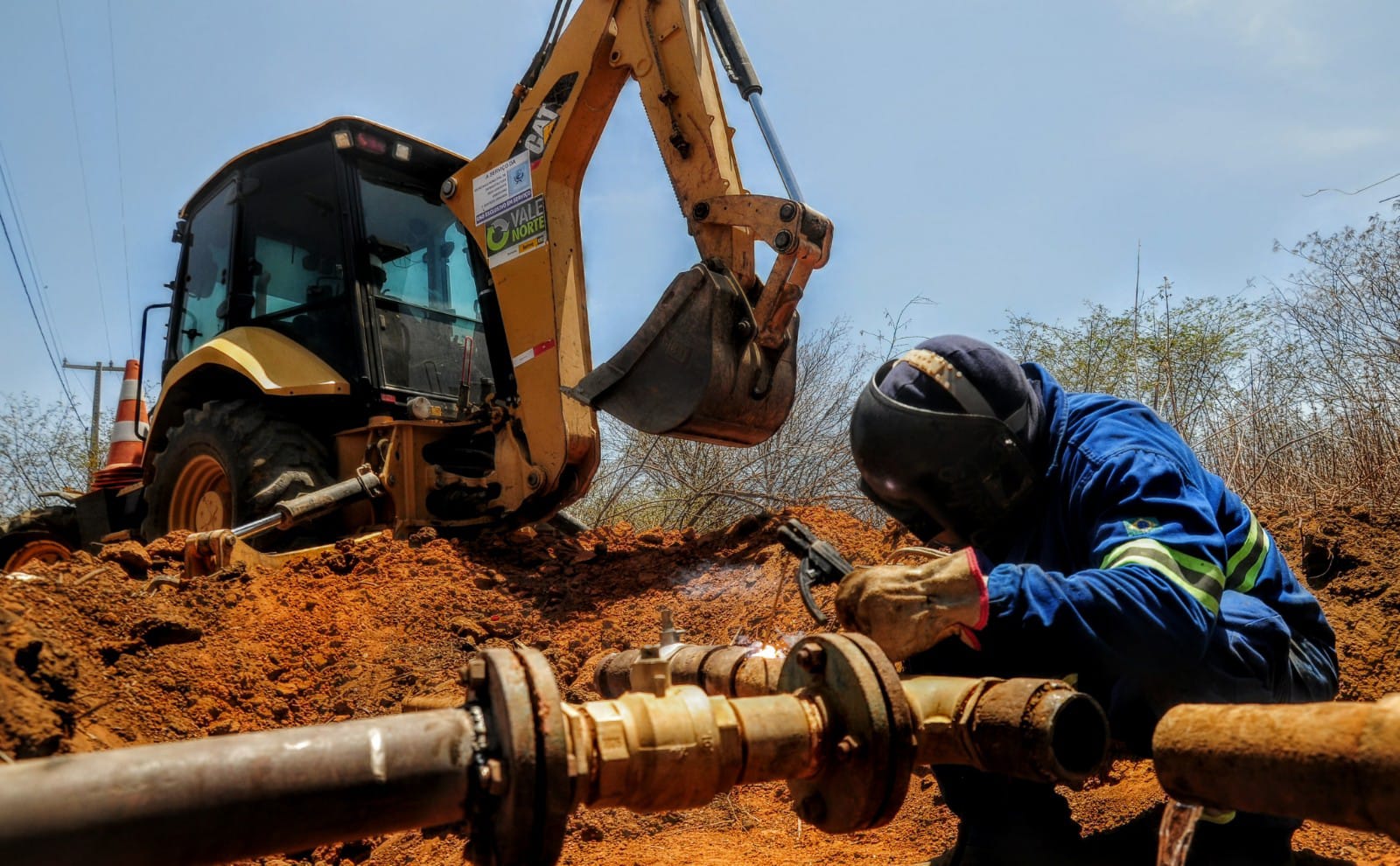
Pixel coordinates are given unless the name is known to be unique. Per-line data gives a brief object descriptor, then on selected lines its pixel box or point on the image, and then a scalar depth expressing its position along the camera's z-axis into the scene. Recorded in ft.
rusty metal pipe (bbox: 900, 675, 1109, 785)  5.61
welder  6.66
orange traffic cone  26.61
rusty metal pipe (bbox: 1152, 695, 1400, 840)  3.78
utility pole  83.94
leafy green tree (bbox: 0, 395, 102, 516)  58.29
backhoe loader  17.01
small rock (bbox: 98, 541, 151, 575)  18.29
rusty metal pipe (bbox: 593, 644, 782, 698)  7.68
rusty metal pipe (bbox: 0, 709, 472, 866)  3.71
